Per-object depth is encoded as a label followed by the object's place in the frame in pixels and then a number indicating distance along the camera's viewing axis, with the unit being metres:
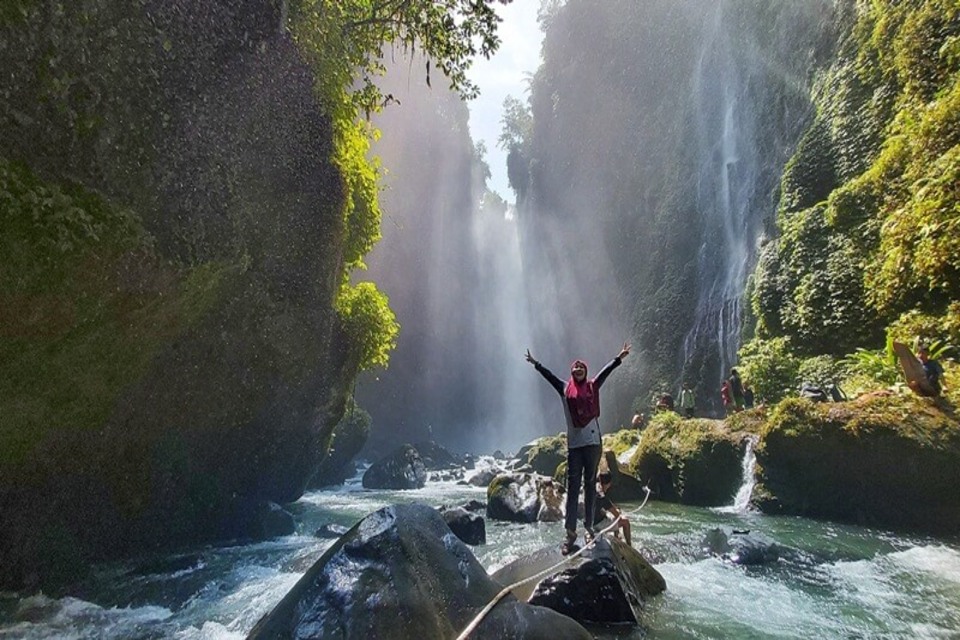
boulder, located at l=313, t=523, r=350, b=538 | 12.38
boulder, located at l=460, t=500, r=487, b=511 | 14.71
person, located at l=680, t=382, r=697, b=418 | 18.53
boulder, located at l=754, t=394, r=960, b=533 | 8.99
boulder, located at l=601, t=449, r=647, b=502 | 14.64
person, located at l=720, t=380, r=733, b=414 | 16.86
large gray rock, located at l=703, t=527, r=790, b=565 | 7.91
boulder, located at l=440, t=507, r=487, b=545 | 10.34
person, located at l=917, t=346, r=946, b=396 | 9.73
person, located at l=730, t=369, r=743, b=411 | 16.19
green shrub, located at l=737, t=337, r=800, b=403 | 15.74
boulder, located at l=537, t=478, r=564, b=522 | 12.75
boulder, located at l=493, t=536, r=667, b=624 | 5.32
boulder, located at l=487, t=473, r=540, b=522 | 12.91
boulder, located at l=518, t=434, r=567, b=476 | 22.12
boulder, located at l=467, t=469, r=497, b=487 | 26.69
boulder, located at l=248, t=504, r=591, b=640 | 3.33
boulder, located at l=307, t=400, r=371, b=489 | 28.30
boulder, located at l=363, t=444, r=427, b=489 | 26.88
